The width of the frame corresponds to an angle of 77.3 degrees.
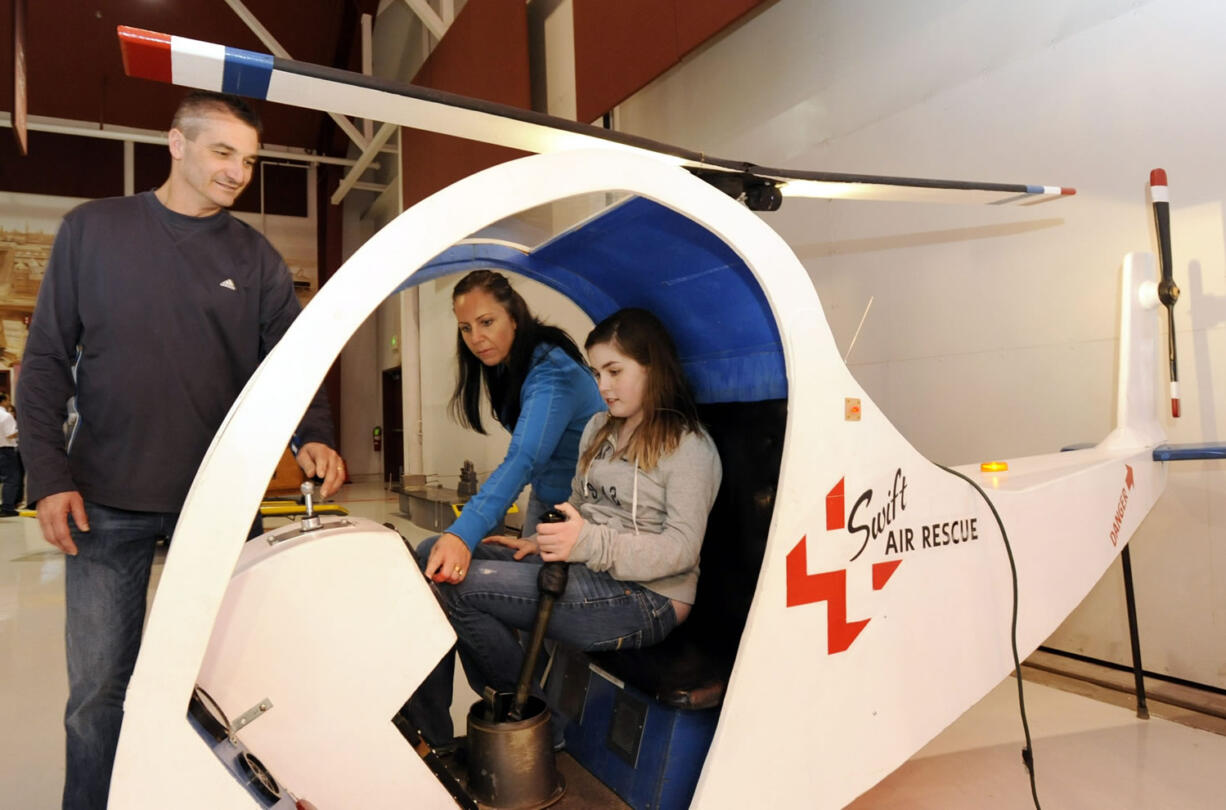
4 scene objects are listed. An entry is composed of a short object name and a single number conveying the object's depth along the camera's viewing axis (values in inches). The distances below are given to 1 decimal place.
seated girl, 61.1
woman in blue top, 73.3
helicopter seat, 59.4
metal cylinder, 58.7
